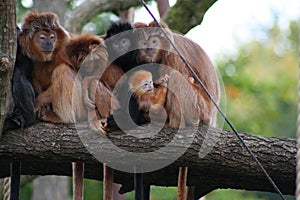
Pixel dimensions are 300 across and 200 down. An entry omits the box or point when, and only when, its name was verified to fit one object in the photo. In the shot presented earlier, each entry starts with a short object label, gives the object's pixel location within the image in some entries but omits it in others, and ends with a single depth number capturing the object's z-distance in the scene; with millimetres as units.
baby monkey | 8078
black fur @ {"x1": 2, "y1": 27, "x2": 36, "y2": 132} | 7945
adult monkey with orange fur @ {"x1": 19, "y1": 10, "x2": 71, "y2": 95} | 8451
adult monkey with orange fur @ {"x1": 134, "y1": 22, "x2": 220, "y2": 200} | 8133
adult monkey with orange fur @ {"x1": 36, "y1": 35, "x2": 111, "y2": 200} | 8297
